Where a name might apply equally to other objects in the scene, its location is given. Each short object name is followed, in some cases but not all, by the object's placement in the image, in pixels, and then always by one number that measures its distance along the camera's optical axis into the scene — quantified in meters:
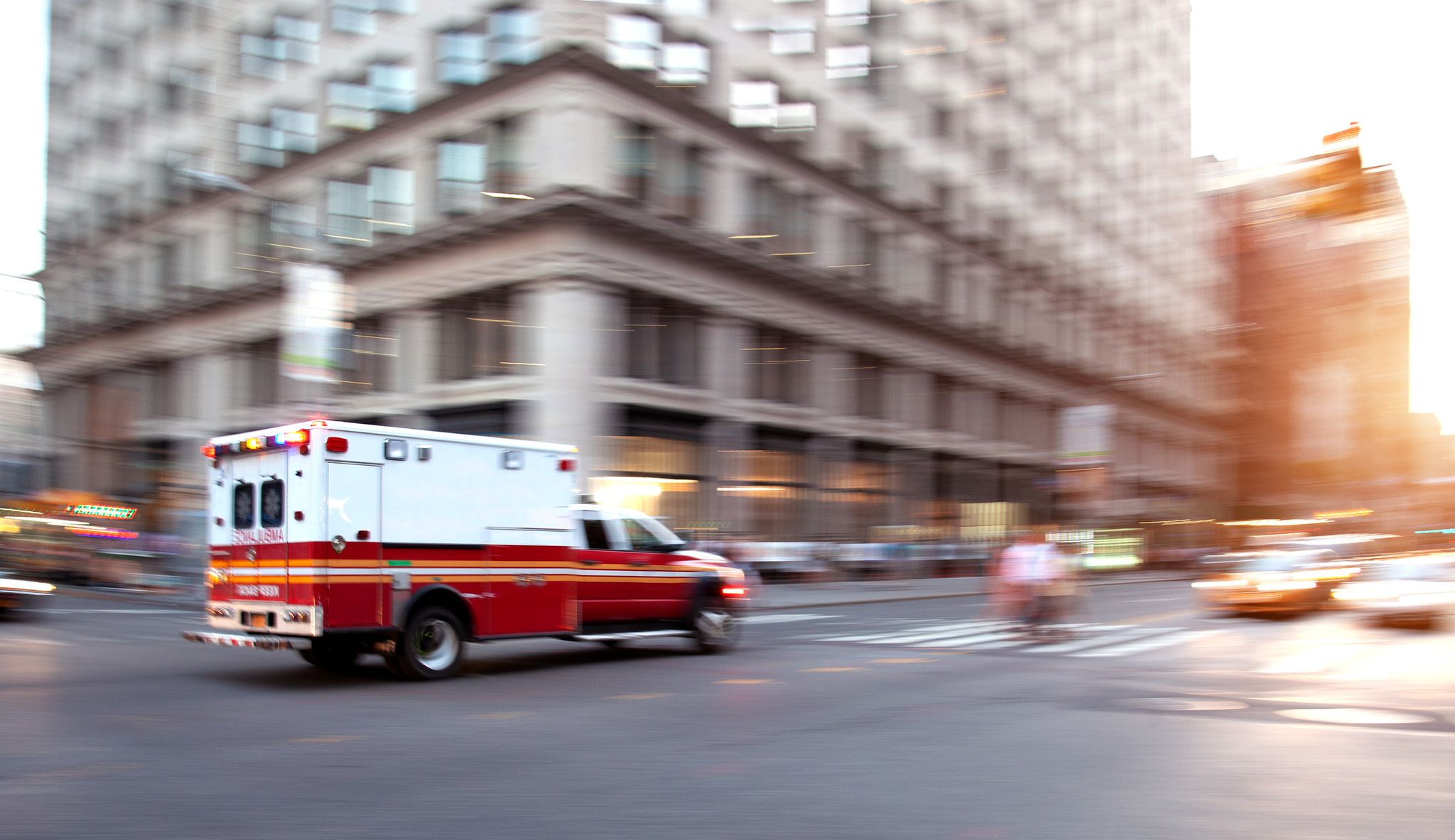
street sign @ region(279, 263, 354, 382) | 20.41
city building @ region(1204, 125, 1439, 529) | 101.25
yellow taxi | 23.27
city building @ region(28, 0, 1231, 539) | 34.47
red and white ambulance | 12.11
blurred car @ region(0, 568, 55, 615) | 19.78
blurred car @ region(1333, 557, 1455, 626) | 20.50
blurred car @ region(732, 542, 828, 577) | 37.41
